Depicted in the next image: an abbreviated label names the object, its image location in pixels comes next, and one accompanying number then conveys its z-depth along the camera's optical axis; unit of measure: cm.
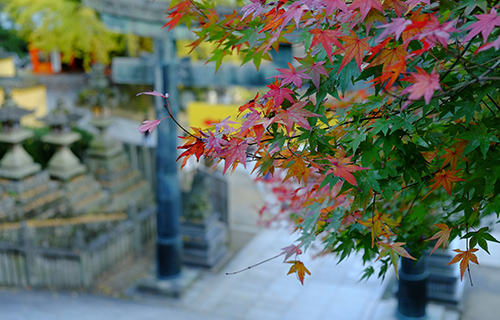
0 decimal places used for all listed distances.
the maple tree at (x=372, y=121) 273
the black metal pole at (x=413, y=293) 669
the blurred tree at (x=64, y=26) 2161
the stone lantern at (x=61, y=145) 1293
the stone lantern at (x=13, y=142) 1208
